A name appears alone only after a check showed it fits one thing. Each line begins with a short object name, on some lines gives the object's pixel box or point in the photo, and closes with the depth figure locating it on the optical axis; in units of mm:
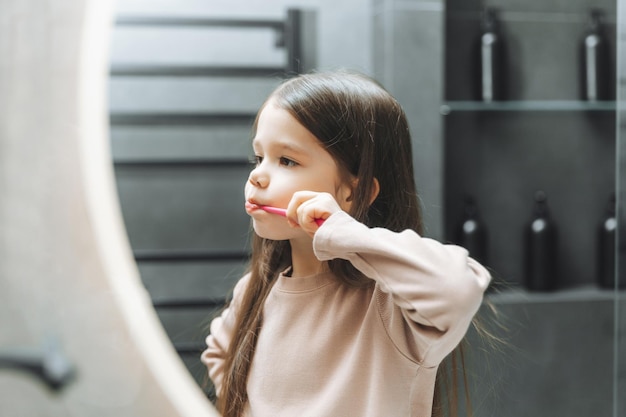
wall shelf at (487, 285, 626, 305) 1391
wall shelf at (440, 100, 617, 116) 1446
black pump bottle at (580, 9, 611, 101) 1404
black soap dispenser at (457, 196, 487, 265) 1421
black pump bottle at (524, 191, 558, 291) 1451
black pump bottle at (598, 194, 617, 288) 1451
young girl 432
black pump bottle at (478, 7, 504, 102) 1431
